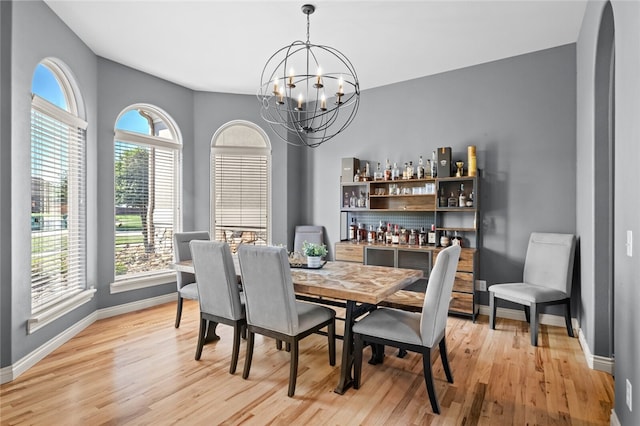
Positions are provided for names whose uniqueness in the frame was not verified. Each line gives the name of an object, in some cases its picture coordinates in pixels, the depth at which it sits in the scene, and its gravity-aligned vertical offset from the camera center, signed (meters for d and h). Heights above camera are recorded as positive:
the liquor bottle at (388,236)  4.64 -0.30
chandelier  3.83 +1.76
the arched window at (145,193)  4.36 +0.24
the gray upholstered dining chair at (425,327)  2.19 -0.74
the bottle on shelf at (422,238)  4.44 -0.31
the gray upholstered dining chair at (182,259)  3.61 -0.50
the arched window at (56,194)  3.06 +0.17
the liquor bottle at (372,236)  4.89 -0.32
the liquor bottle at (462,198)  4.09 +0.17
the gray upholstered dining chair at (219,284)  2.64 -0.55
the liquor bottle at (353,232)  5.06 -0.27
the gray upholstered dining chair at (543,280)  3.27 -0.66
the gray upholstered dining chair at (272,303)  2.33 -0.61
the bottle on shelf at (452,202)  4.15 +0.13
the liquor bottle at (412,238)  4.53 -0.32
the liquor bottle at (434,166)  4.30 +0.57
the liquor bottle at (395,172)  4.66 +0.54
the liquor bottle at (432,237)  4.32 -0.29
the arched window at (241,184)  5.26 +0.42
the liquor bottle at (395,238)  4.56 -0.32
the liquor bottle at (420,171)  4.39 +0.52
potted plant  3.11 -0.37
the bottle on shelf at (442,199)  4.21 +0.17
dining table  2.36 -0.51
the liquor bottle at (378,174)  4.84 +0.53
